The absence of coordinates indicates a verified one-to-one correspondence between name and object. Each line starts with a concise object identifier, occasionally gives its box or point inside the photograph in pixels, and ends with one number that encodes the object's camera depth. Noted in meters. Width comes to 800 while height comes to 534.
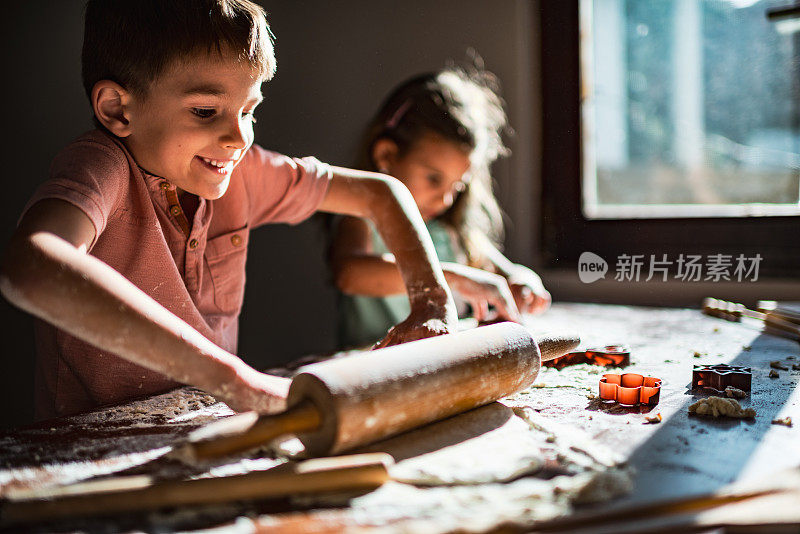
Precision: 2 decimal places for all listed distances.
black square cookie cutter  0.83
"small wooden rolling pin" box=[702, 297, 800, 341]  1.20
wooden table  0.54
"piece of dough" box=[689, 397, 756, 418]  0.72
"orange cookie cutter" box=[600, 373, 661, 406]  0.79
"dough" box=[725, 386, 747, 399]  0.81
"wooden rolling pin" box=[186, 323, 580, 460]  0.57
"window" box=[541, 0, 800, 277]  1.73
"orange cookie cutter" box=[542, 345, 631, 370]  0.99
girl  1.43
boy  0.61
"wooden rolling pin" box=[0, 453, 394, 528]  0.49
